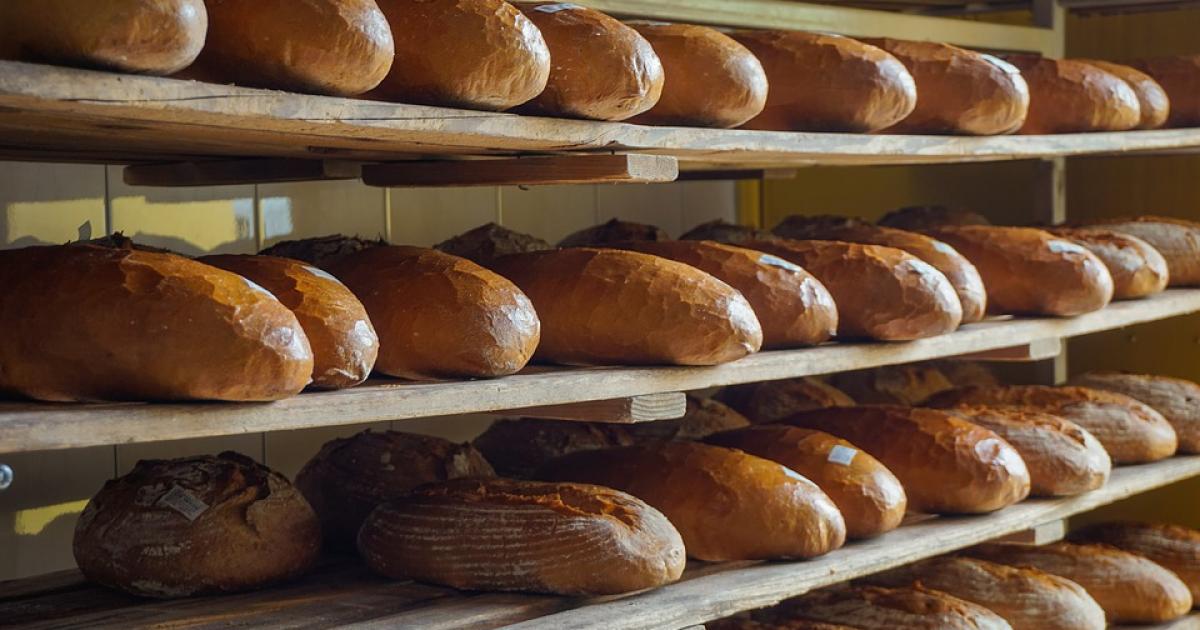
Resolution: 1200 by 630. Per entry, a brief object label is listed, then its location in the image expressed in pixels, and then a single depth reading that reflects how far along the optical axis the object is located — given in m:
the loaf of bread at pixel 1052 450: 3.26
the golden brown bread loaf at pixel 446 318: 2.23
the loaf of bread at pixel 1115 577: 3.47
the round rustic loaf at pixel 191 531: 2.30
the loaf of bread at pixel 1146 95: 3.74
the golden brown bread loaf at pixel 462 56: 2.13
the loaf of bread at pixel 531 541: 2.37
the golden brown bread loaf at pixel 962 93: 3.14
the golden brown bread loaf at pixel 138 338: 1.84
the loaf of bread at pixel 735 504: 2.68
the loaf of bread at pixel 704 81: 2.58
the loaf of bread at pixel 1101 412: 3.64
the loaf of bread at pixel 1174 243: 3.92
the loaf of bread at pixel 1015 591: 3.17
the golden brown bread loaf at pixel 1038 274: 3.33
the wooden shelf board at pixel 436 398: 1.75
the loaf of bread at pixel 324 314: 2.04
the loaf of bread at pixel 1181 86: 3.89
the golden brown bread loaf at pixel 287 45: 1.91
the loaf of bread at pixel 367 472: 2.73
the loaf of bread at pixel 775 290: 2.75
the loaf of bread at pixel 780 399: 3.65
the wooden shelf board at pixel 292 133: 1.68
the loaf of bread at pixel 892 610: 2.96
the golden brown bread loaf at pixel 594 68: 2.30
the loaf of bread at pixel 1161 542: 3.74
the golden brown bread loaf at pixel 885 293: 2.90
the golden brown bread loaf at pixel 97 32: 1.62
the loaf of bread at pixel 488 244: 2.90
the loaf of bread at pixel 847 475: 2.85
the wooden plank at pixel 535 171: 2.40
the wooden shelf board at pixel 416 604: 2.25
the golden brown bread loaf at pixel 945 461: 3.07
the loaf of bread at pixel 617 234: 3.21
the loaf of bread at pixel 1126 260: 3.61
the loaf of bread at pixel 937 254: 3.12
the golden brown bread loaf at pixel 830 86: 2.89
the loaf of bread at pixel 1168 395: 3.88
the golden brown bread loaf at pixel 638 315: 2.48
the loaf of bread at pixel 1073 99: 3.53
